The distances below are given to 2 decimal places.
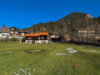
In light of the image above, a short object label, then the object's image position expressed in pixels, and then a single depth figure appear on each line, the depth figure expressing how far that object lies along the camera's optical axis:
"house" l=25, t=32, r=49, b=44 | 36.88
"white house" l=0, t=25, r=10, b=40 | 55.08
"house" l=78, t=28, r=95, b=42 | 24.52
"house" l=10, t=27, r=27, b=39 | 57.93
